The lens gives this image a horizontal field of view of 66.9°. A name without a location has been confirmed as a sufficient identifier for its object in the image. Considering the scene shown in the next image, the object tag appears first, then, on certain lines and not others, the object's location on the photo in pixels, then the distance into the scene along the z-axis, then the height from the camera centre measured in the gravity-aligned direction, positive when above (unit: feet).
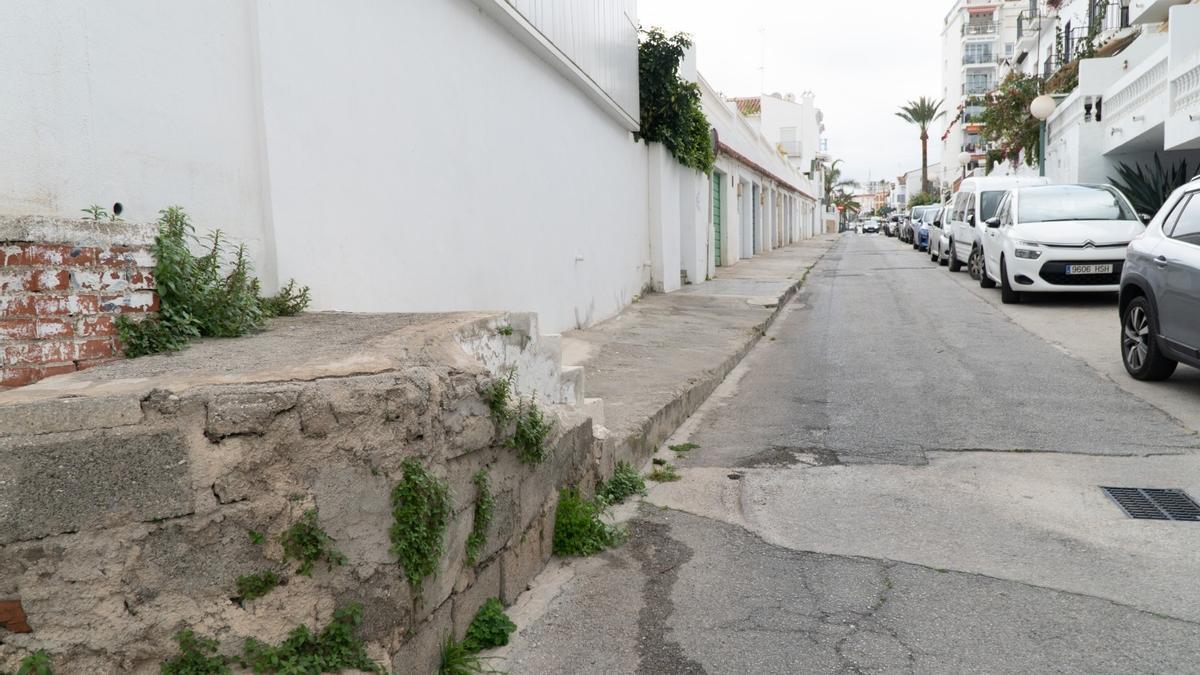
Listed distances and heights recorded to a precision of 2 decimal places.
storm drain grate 15.58 -4.87
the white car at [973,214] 58.08 +1.42
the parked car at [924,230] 105.50 +0.73
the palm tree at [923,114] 213.46 +28.77
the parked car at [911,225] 118.76 +1.63
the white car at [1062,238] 41.45 -0.27
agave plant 57.62 +2.86
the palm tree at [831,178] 294.66 +20.34
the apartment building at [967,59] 242.99 +50.19
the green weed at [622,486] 16.94 -4.58
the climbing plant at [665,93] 50.80 +8.60
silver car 22.81 -1.71
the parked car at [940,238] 74.49 -0.18
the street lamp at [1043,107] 74.28 +10.27
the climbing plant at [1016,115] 86.38 +11.58
